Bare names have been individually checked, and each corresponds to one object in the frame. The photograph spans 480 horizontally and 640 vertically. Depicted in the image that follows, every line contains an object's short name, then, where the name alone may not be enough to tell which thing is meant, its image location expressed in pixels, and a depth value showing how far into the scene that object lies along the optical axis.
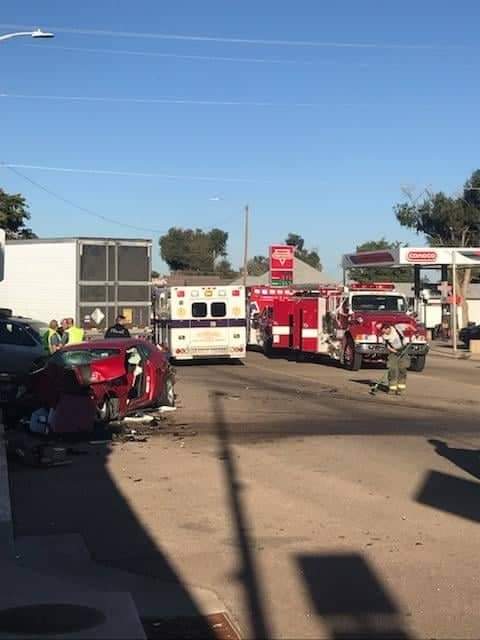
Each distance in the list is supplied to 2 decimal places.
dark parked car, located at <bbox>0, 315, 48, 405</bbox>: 18.67
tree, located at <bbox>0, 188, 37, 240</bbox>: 60.73
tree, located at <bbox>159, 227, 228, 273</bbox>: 126.06
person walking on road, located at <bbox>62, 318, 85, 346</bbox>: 18.66
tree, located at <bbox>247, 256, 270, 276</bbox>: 122.94
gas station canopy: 39.59
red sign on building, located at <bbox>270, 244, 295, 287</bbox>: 49.62
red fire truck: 24.67
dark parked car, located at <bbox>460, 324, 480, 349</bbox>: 42.38
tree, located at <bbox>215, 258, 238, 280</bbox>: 122.12
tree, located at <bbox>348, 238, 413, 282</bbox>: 104.19
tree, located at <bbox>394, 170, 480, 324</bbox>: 71.56
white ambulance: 27.19
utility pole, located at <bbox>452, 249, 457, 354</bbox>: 36.31
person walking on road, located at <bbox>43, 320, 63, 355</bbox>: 18.86
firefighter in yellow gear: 18.52
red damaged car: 12.98
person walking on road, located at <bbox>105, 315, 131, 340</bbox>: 19.27
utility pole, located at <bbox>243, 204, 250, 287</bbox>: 66.15
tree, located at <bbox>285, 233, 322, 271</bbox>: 151.36
